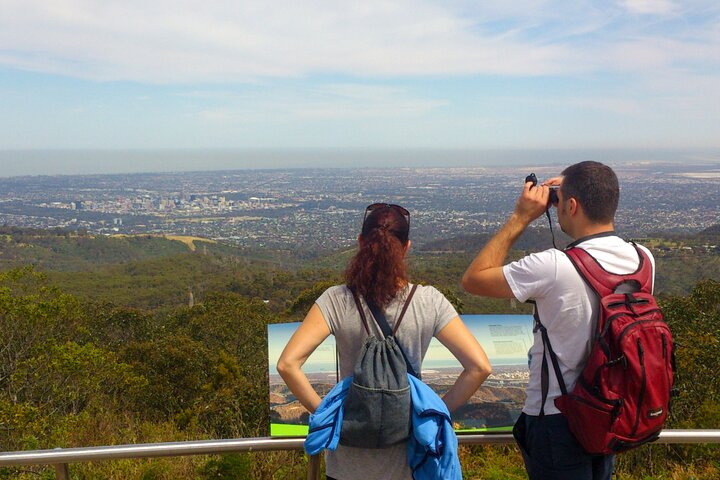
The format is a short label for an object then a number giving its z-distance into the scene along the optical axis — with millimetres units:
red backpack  1468
